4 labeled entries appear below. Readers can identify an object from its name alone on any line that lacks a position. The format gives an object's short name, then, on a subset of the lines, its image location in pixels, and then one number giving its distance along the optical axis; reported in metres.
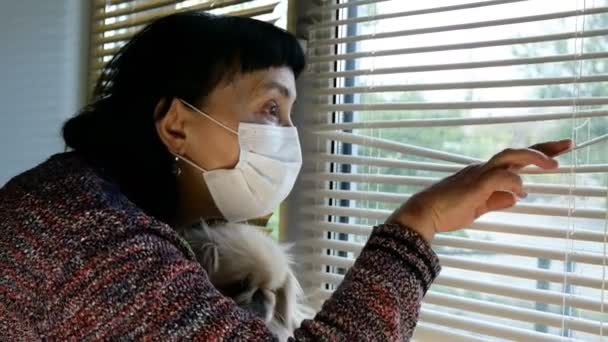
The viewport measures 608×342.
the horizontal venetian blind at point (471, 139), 0.98
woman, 0.71
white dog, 0.96
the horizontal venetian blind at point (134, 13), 1.42
